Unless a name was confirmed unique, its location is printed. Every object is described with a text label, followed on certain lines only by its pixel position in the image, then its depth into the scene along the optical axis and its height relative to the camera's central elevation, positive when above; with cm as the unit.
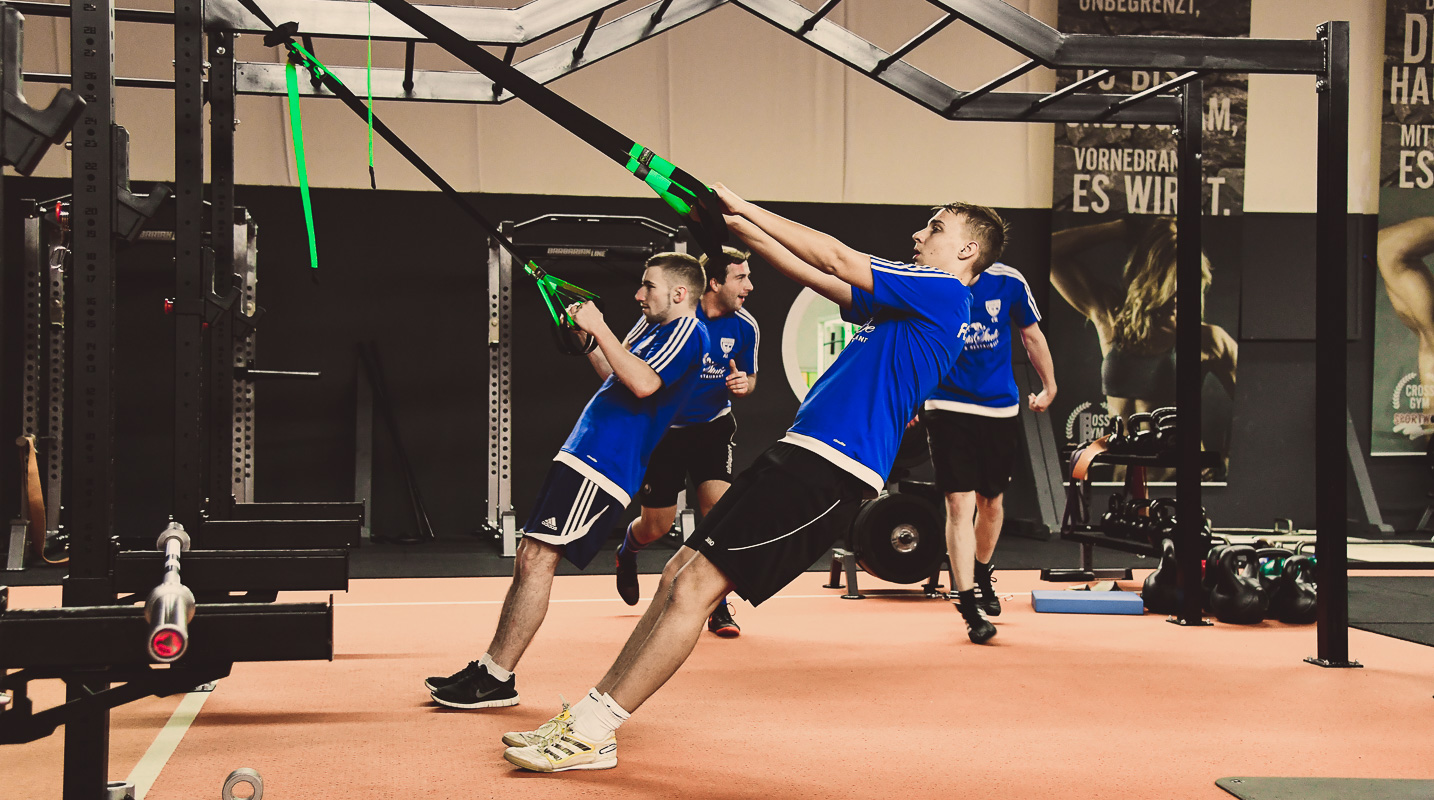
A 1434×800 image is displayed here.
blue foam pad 468 -94
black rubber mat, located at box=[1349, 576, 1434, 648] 429 -98
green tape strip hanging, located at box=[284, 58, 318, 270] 262 +67
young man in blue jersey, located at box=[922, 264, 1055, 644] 419 -19
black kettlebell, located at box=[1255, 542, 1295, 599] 451 -75
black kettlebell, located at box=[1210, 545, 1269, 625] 437 -84
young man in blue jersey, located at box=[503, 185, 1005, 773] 229 -18
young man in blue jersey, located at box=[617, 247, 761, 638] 416 -26
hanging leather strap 546 -60
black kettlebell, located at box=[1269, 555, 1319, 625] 445 -86
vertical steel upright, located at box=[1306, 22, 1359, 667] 354 +14
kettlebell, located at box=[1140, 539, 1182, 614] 459 -86
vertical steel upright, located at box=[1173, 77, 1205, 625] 420 +32
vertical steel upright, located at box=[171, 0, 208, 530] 308 +38
